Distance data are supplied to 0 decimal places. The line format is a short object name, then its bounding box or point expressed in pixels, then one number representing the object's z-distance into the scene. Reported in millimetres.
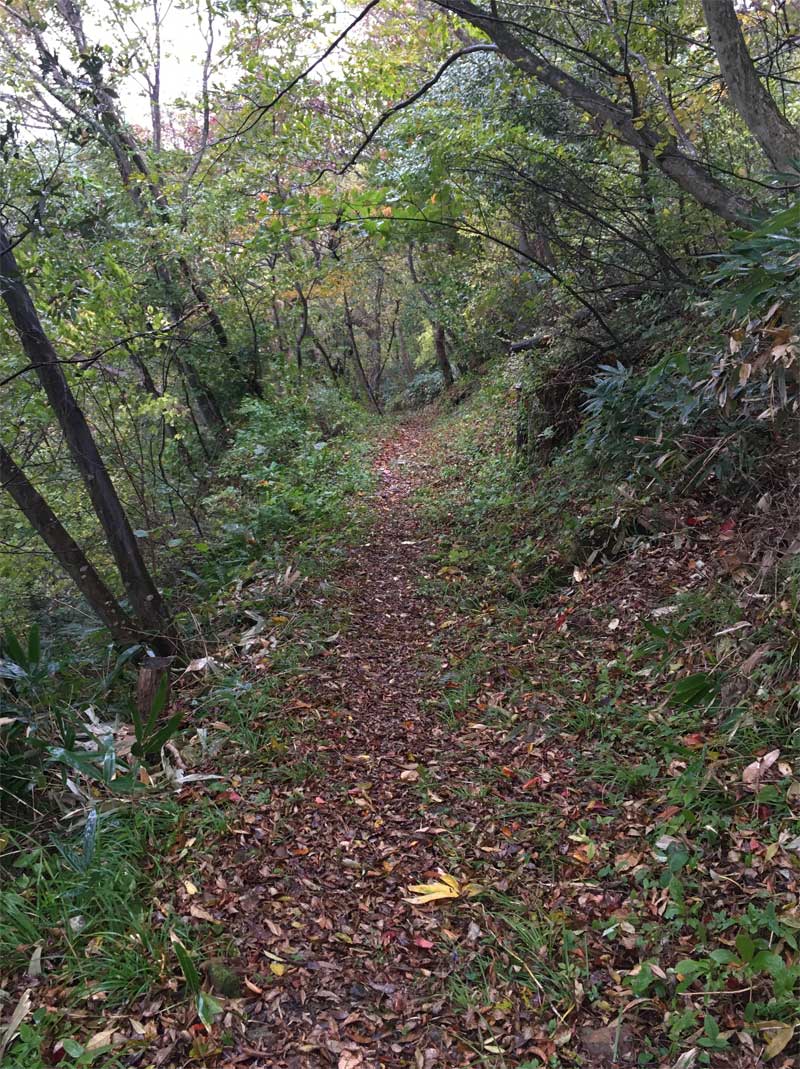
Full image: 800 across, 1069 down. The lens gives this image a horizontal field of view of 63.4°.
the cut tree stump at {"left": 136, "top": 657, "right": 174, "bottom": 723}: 4320
